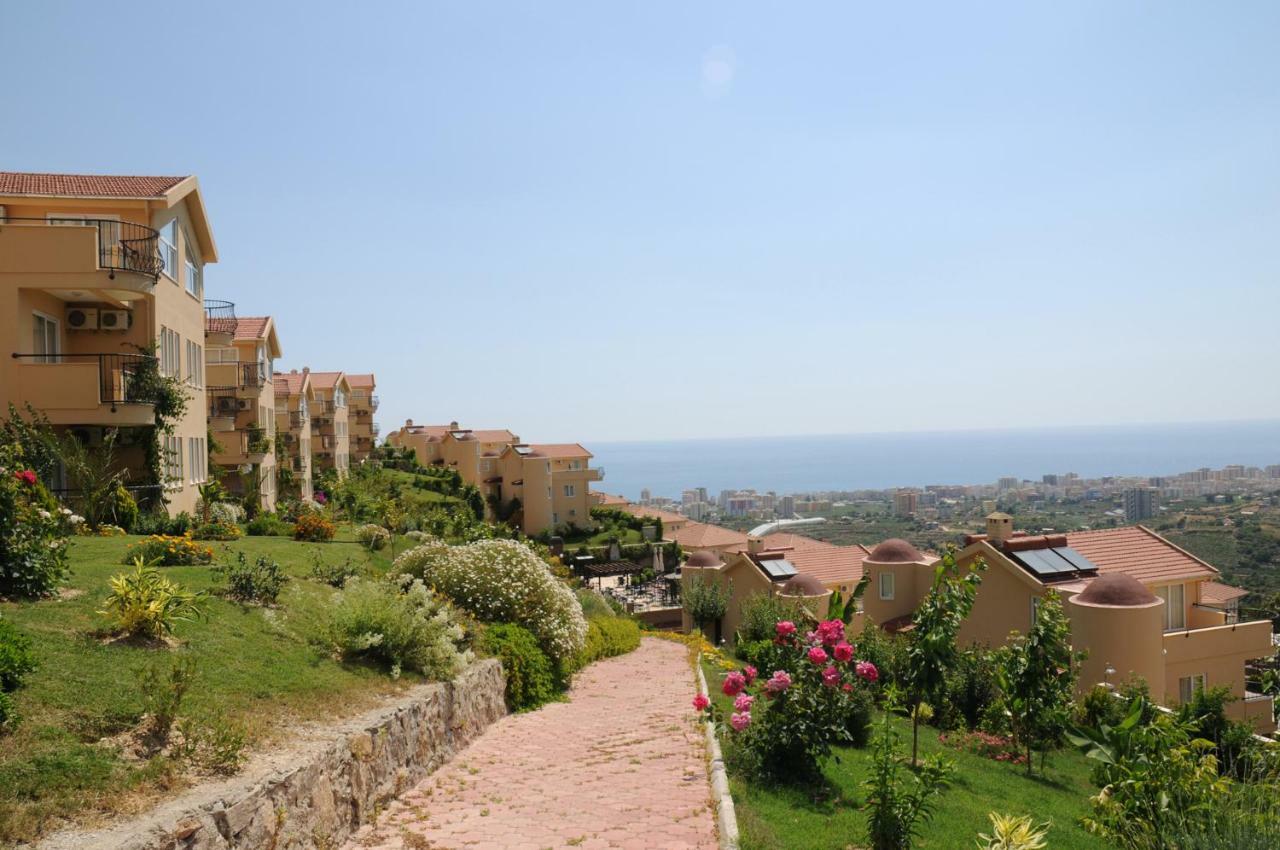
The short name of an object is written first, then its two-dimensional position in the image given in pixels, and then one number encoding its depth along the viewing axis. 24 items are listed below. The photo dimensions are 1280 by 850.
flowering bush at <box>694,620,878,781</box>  10.17
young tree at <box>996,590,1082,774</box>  16.34
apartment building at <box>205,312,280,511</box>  34.19
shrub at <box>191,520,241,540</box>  21.62
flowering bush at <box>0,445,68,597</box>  10.23
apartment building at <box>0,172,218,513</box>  20.42
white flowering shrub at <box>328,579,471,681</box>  11.65
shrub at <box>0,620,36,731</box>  7.27
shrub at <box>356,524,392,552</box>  24.91
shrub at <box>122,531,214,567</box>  14.98
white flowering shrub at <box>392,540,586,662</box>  16.67
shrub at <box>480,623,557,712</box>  15.05
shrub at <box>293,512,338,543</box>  24.89
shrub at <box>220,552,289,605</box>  12.87
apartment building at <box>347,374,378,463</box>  73.00
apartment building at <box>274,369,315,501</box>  45.08
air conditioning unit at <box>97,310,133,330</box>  23.02
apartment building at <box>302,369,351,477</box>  55.88
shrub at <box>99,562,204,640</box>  9.52
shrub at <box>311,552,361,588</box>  16.69
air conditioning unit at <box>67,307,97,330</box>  22.97
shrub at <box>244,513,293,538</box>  25.06
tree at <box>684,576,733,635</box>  35.56
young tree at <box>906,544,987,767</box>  10.57
